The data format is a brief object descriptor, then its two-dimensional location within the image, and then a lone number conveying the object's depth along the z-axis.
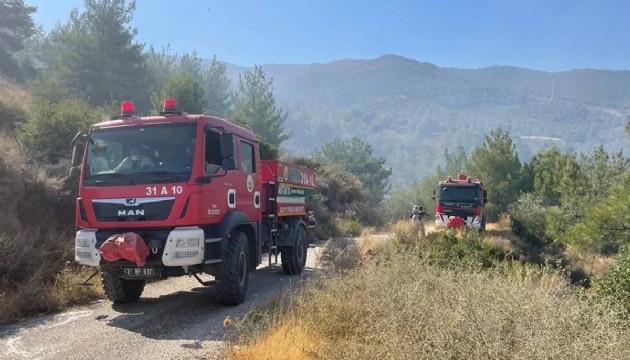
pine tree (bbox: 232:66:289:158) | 45.91
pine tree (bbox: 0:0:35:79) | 39.75
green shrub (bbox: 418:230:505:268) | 8.36
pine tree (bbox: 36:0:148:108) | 36.19
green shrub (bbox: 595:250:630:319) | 5.60
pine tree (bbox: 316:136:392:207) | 60.19
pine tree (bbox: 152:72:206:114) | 30.40
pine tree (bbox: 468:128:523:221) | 35.25
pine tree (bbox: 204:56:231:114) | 67.44
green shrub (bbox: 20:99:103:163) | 14.02
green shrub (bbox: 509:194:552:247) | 19.02
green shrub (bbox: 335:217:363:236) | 23.19
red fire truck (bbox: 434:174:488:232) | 20.64
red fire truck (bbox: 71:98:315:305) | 6.75
